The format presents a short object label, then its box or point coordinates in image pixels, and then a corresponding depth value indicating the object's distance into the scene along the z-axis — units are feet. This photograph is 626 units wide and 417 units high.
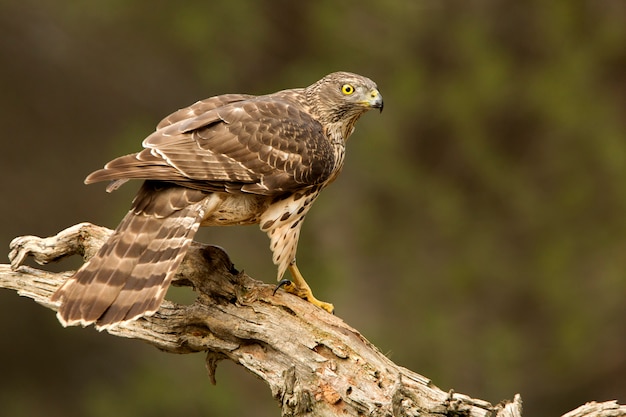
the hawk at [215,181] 30.48
